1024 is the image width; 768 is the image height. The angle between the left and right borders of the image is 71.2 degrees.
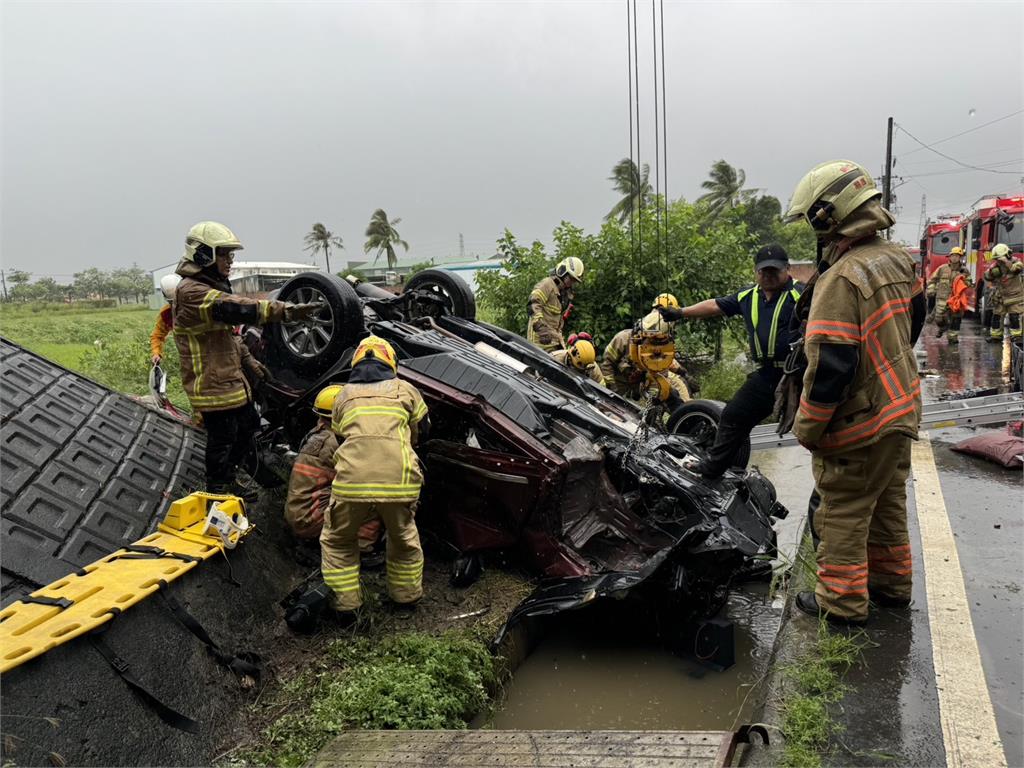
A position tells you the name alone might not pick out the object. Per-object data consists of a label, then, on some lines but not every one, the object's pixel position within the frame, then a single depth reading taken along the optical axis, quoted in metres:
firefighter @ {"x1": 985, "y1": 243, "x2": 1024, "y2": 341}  10.54
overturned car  3.63
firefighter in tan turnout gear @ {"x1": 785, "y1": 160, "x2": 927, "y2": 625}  2.69
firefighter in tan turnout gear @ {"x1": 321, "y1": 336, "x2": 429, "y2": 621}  3.52
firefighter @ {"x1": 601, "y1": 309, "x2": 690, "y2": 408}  7.10
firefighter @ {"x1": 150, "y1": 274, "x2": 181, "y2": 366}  5.54
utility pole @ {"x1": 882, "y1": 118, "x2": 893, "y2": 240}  22.89
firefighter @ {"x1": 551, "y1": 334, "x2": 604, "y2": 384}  6.51
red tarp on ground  5.17
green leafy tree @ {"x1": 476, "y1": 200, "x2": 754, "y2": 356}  9.79
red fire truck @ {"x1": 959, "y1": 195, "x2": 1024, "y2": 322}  14.29
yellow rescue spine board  2.53
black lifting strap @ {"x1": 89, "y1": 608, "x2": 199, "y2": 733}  2.66
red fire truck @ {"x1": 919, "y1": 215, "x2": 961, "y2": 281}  20.89
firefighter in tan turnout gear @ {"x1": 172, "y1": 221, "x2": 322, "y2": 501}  4.31
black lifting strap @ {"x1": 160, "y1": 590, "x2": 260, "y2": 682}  3.05
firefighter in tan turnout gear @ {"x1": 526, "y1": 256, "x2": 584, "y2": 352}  7.98
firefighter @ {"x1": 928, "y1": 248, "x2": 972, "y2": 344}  12.72
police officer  4.05
